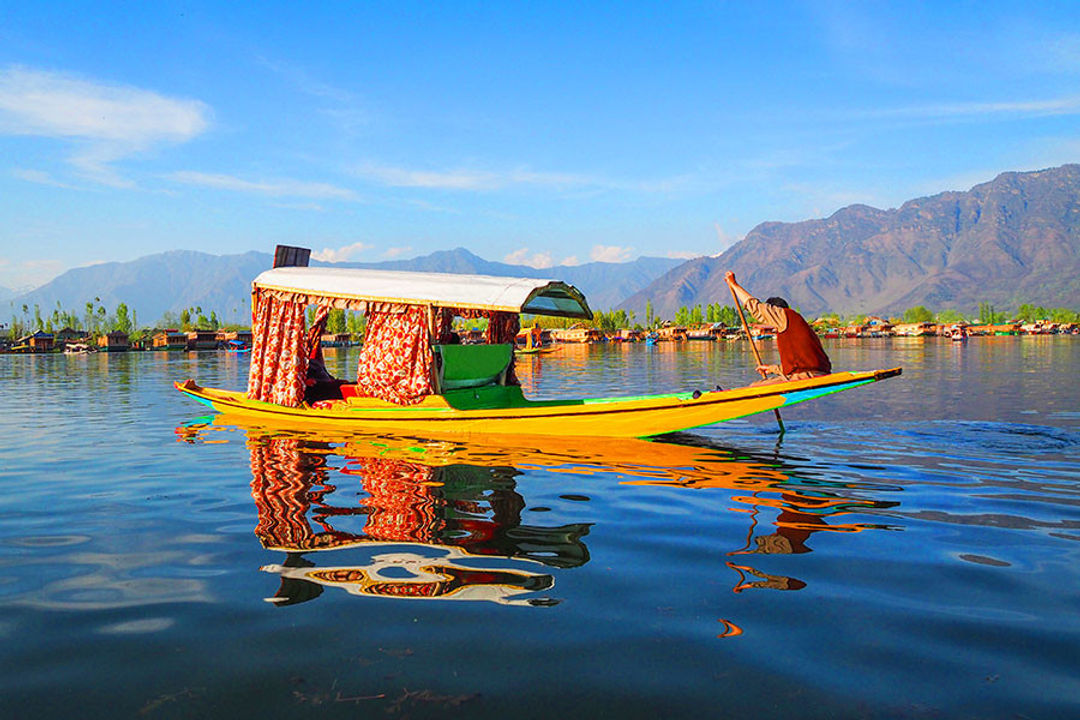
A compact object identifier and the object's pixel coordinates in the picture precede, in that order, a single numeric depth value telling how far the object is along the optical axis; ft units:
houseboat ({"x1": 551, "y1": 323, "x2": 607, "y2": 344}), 434.30
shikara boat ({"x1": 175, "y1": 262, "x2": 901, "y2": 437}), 38.27
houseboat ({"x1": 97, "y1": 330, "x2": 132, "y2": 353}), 311.88
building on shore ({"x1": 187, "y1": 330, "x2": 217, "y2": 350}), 318.24
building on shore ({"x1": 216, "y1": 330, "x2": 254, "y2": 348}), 338.75
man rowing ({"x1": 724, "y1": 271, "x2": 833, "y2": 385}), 38.17
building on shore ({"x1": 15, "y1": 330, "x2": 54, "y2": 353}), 305.53
